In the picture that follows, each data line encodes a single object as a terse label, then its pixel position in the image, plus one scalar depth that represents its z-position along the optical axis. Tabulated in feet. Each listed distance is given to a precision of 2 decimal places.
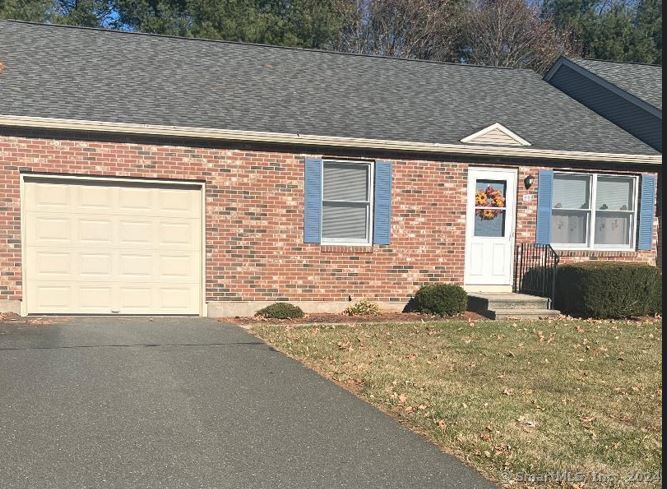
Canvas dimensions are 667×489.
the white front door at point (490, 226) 38.70
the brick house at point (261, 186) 32.73
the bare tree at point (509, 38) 102.01
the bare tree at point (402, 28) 99.91
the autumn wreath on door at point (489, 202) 38.96
